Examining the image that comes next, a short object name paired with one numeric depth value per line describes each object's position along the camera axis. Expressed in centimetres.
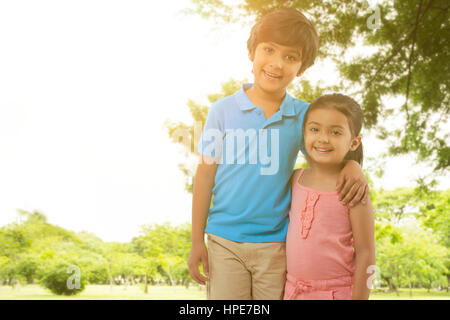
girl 128
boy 135
